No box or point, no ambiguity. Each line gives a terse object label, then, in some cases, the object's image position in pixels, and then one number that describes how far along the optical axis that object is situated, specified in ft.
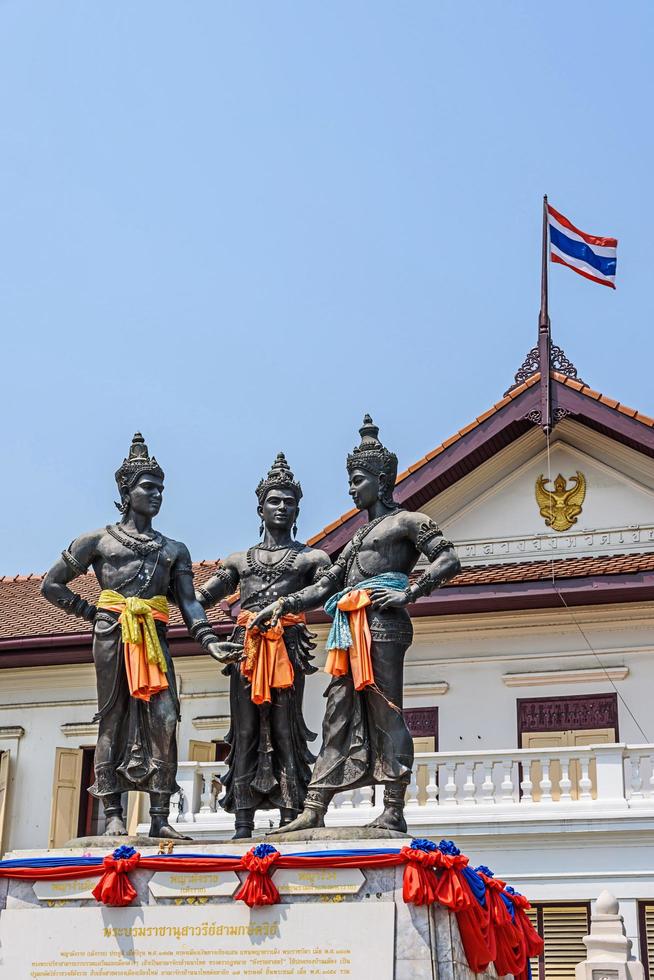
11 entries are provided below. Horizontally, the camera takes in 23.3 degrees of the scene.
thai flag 68.08
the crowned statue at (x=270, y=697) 32.81
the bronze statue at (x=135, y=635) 32.76
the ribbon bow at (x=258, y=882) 28.89
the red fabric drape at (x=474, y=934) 28.76
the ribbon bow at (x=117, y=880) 29.73
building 55.93
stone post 36.78
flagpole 66.03
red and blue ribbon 28.32
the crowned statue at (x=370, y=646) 31.40
